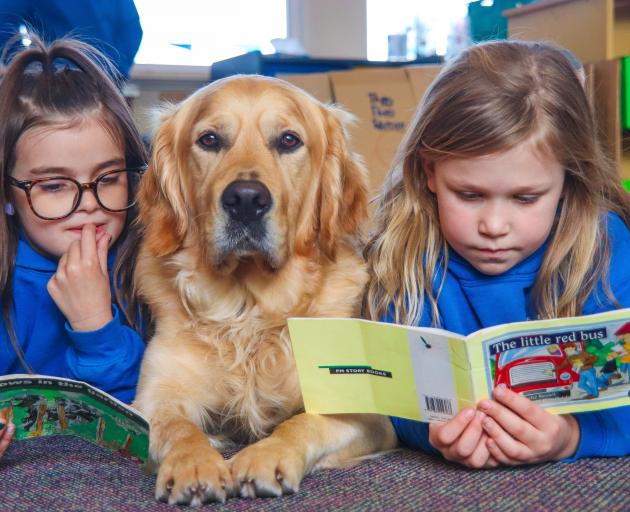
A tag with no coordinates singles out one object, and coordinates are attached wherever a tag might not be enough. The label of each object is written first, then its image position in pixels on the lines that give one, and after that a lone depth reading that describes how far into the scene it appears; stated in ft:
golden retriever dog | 5.41
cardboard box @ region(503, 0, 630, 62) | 11.35
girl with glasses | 6.06
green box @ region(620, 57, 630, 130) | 11.10
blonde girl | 5.05
